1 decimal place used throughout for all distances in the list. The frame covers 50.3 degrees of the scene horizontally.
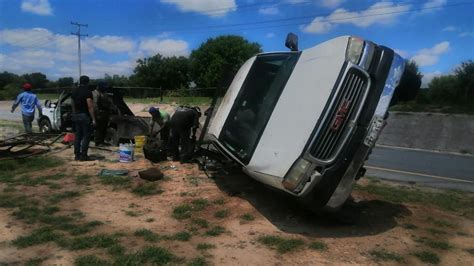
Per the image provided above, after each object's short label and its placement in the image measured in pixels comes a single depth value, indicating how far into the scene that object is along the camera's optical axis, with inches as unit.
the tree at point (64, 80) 3395.7
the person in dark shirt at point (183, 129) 411.8
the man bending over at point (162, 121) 457.7
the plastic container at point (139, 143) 475.8
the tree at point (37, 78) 3618.4
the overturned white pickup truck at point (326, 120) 217.8
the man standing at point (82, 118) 423.8
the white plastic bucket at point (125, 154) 416.8
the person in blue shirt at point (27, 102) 555.8
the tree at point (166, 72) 3690.5
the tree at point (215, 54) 3304.6
